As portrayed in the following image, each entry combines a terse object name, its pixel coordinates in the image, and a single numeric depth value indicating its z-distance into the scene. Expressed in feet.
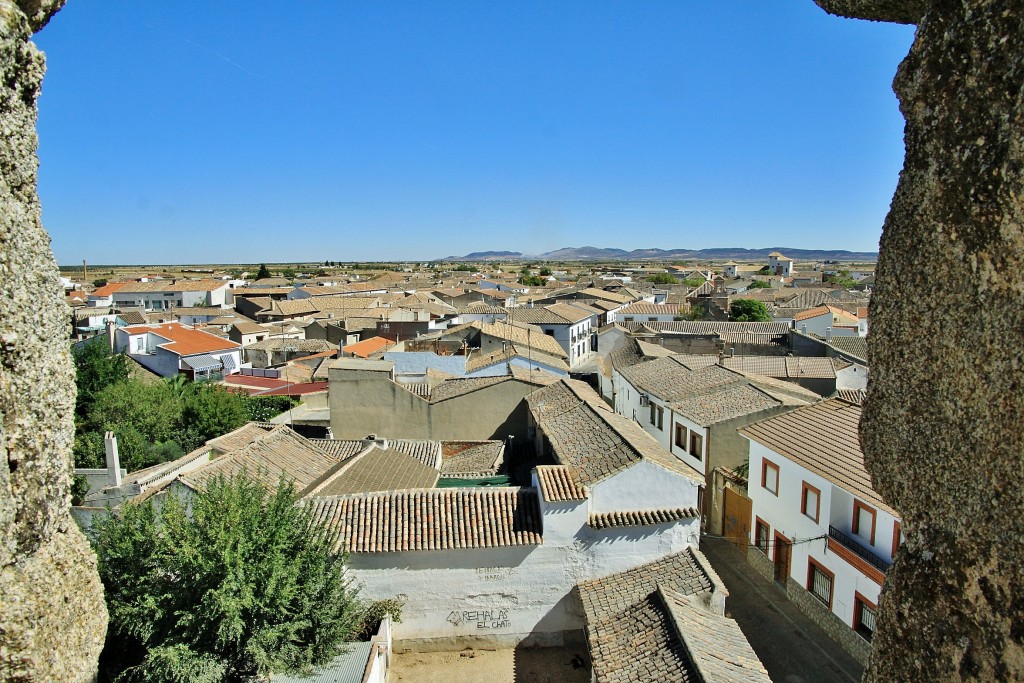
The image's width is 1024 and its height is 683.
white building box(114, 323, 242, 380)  125.59
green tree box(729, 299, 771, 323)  174.91
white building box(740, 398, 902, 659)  40.86
